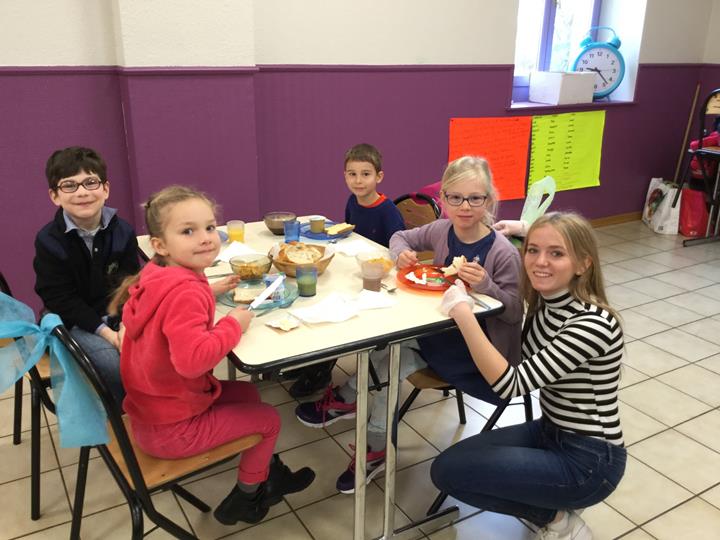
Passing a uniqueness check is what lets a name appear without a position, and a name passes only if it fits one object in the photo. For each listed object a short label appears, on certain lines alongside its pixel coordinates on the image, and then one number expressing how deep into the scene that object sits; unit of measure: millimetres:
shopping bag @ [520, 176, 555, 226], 2404
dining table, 1433
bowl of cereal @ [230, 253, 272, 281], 1835
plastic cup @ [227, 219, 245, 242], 2312
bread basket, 1921
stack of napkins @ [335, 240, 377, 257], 2219
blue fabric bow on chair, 1247
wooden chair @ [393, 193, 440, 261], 2557
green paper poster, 4527
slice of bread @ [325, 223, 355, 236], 2361
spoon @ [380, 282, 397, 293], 1827
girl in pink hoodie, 1376
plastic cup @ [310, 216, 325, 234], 2418
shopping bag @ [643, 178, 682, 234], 5039
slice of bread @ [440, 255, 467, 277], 1792
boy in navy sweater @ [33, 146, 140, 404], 1904
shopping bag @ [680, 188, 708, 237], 4930
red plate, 1814
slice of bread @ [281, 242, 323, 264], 1960
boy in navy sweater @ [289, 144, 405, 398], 2510
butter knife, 1654
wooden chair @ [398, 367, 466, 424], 1904
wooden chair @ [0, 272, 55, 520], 1714
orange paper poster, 4152
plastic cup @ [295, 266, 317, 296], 1772
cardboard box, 4453
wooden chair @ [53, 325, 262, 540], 1266
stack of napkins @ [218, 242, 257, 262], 2109
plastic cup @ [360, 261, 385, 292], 1823
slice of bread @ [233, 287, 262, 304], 1701
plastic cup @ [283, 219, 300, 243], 2293
